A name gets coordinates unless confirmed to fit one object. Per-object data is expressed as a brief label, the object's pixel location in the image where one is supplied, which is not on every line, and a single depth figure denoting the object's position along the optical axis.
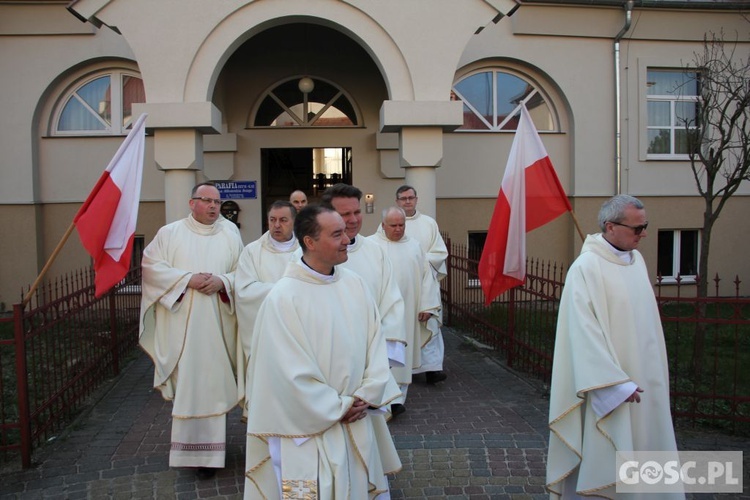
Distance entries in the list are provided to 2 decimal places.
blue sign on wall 11.92
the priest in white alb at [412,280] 6.70
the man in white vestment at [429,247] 7.27
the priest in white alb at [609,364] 3.70
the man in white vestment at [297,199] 7.05
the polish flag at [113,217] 5.05
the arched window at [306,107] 12.23
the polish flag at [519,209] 5.55
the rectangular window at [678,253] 12.88
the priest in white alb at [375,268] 4.34
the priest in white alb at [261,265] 4.97
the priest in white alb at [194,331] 4.88
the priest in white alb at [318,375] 3.18
